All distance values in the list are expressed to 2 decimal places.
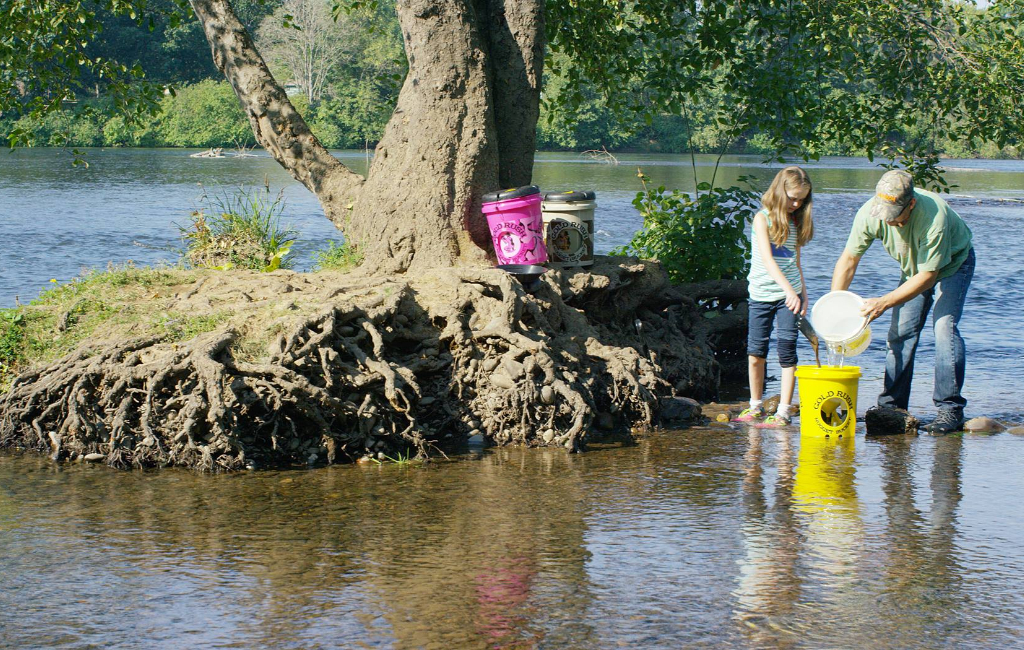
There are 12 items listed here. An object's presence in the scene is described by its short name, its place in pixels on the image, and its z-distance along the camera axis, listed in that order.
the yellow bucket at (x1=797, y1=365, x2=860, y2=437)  14.21
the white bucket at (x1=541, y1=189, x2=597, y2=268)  17.81
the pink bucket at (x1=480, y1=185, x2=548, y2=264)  16.64
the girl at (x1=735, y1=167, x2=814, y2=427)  14.79
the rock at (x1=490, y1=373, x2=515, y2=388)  14.67
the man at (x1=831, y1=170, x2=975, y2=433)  14.08
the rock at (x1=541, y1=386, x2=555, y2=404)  14.44
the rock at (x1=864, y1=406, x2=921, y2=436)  15.04
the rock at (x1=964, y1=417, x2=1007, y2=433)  15.27
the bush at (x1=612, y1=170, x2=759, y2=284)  22.20
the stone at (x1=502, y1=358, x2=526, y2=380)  14.60
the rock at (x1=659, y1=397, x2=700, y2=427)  16.00
